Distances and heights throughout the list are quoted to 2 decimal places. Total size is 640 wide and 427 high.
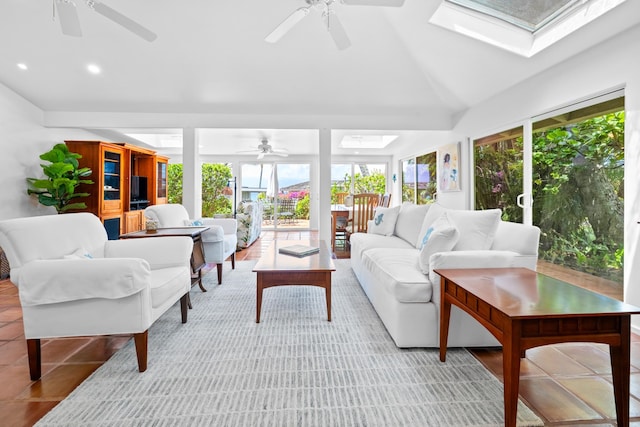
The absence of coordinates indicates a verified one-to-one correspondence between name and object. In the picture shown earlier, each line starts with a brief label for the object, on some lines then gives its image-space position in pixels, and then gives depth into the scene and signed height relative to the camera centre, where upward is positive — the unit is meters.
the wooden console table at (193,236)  3.04 -0.26
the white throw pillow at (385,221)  4.11 -0.13
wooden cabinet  5.18 +0.50
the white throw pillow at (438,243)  2.17 -0.22
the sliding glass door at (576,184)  2.64 +0.28
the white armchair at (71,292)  1.72 -0.46
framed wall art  4.99 +0.74
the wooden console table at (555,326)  1.24 -0.45
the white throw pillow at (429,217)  3.26 -0.06
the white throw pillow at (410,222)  3.63 -0.12
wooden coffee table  2.47 -0.51
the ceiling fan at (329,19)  2.43 +1.61
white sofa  2.08 -0.42
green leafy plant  4.45 +0.39
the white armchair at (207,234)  3.65 -0.29
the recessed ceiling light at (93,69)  4.13 +1.83
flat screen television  6.11 +0.41
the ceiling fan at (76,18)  2.36 +1.50
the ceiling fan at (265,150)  6.79 +1.34
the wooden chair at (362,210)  5.25 +0.01
